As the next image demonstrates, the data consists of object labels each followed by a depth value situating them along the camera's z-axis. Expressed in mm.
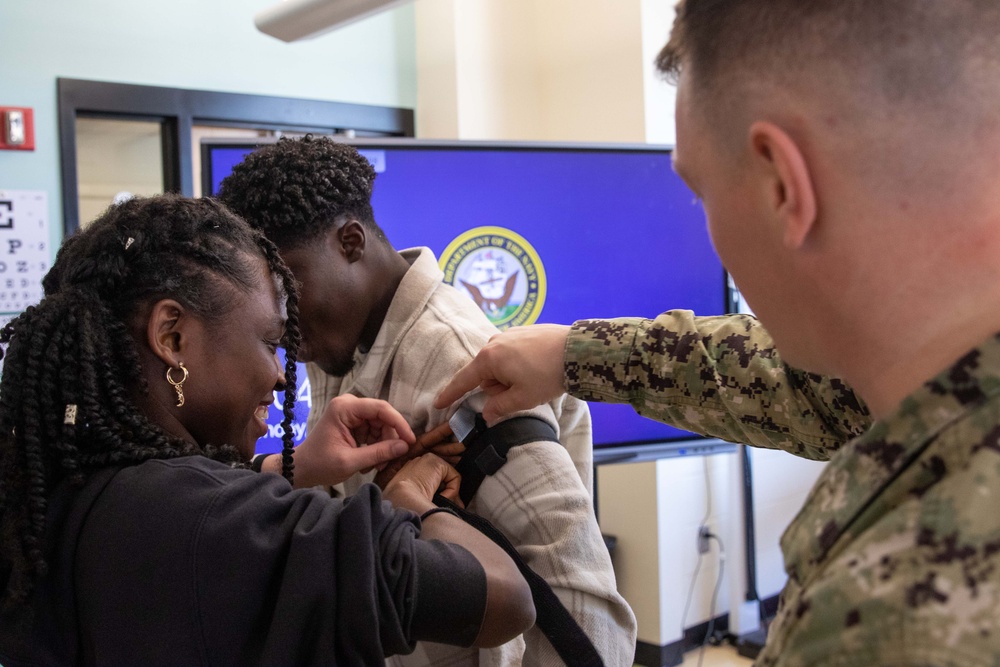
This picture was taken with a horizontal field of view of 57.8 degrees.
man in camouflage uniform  500
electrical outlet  4003
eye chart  3230
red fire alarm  3182
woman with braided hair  893
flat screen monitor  2539
